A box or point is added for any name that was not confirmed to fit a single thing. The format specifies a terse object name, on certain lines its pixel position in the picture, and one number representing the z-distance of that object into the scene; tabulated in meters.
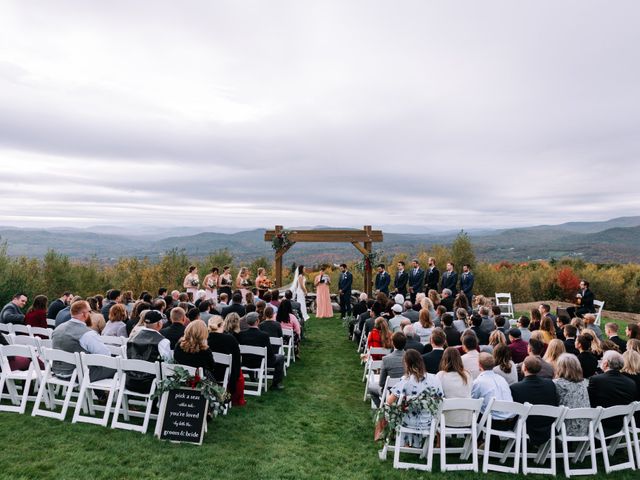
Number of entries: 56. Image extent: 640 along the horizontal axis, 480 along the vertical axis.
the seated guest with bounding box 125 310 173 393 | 5.76
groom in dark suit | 14.72
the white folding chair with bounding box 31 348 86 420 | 5.70
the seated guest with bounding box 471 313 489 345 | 7.96
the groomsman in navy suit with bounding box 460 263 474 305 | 14.18
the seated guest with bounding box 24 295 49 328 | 7.86
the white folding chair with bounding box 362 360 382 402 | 6.57
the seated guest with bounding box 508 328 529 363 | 6.78
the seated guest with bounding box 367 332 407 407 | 5.95
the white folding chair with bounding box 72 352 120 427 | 5.54
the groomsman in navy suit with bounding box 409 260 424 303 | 15.00
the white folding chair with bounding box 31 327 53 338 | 7.34
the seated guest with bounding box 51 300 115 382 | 6.07
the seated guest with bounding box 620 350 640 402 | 5.40
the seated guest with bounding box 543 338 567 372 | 5.91
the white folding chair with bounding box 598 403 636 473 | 4.91
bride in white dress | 14.98
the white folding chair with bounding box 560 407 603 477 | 4.78
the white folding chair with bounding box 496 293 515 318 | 15.35
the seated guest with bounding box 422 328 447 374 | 6.15
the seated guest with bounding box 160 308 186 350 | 6.41
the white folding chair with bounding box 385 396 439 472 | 4.84
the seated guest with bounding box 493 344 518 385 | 5.64
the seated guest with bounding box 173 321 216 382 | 5.66
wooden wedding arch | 16.16
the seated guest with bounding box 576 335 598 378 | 6.21
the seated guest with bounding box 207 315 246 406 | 6.36
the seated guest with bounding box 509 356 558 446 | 4.96
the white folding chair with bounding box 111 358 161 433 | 5.45
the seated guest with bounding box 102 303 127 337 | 7.39
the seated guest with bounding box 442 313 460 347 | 7.63
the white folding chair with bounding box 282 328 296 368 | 9.16
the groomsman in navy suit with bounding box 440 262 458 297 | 14.75
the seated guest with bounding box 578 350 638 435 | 5.24
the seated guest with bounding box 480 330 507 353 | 6.32
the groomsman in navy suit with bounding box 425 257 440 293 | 15.02
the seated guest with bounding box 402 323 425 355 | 6.75
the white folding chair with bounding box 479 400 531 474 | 4.66
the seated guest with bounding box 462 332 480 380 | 6.05
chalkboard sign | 5.25
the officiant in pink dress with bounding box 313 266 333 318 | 15.21
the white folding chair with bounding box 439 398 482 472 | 4.76
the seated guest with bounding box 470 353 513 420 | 5.08
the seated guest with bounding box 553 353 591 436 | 5.15
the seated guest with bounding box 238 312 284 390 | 7.46
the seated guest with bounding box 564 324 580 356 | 6.84
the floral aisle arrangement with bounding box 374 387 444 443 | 4.77
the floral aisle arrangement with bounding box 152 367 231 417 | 5.26
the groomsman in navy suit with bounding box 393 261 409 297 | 15.09
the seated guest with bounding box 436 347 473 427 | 5.28
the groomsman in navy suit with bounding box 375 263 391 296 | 15.02
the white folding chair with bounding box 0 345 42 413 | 5.88
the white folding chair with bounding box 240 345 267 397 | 7.17
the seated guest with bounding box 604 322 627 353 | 7.37
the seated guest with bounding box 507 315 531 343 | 7.93
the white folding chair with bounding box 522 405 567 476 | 4.74
